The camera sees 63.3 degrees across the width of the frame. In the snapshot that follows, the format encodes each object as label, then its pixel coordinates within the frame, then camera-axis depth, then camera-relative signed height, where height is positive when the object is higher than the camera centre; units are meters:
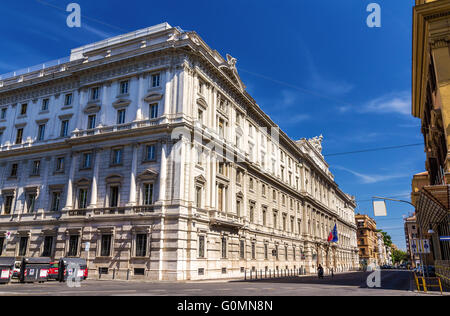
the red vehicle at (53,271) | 27.95 -1.03
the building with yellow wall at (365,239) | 141.62 +6.51
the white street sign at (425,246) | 23.22 +0.60
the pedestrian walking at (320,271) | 43.82 -1.73
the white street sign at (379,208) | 23.69 +3.05
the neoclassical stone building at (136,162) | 33.53 +9.85
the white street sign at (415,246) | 24.39 +0.64
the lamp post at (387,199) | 26.26 +3.99
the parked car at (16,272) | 30.38 -1.16
